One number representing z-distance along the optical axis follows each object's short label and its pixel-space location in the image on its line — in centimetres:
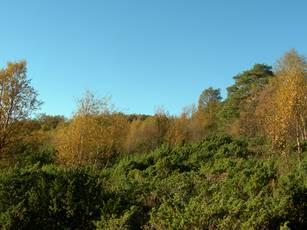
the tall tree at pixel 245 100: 3928
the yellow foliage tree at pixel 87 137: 2394
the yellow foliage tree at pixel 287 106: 2088
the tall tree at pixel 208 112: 4614
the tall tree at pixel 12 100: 2528
